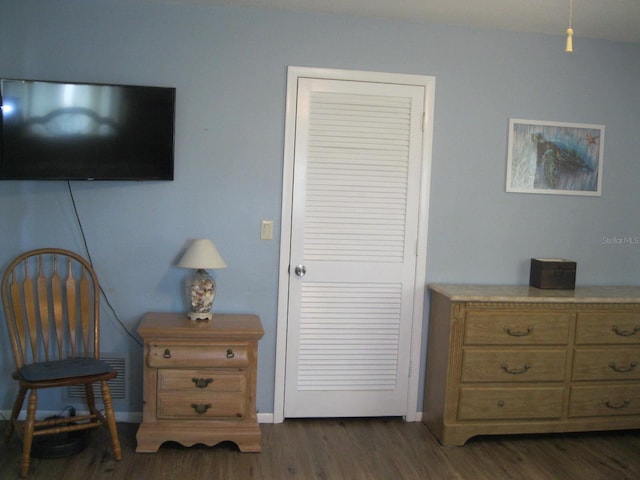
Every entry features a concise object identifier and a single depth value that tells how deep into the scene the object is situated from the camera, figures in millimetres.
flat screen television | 2762
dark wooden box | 3262
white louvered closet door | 3193
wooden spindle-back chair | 2617
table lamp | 2898
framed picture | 3357
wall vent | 3131
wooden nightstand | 2814
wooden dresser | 3023
